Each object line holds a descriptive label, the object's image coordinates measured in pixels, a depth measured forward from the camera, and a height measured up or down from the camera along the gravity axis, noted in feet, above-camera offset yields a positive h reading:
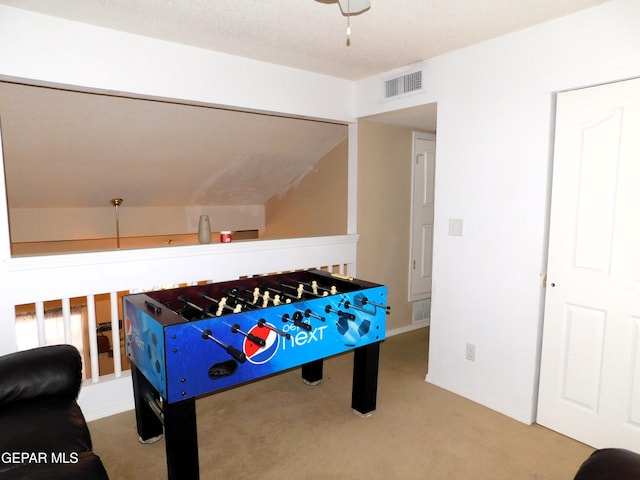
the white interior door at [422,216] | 14.48 -0.63
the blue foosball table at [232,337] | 6.34 -2.37
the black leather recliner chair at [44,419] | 4.83 -3.06
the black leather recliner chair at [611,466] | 4.30 -2.83
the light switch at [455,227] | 10.06 -0.67
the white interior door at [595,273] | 7.38 -1.37
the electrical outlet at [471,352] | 9.93 -3.64
